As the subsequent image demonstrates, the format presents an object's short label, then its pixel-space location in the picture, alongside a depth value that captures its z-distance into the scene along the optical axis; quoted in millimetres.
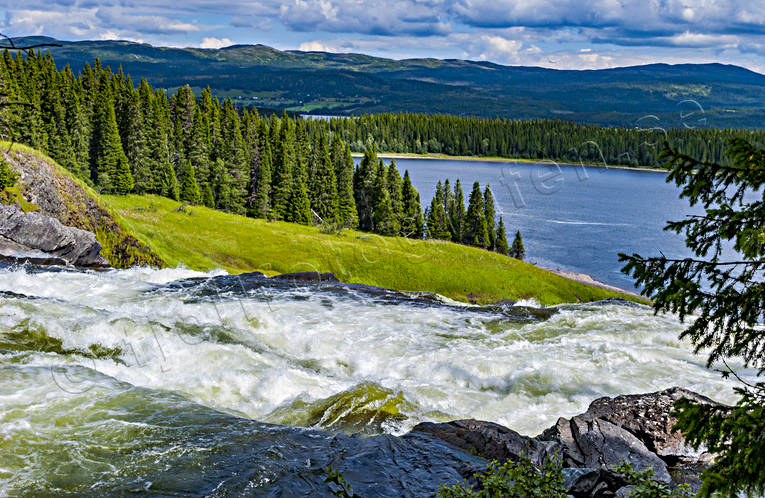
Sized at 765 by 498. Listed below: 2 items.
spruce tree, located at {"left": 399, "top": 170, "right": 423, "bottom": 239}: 88956
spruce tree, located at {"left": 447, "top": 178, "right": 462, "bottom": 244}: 97000
